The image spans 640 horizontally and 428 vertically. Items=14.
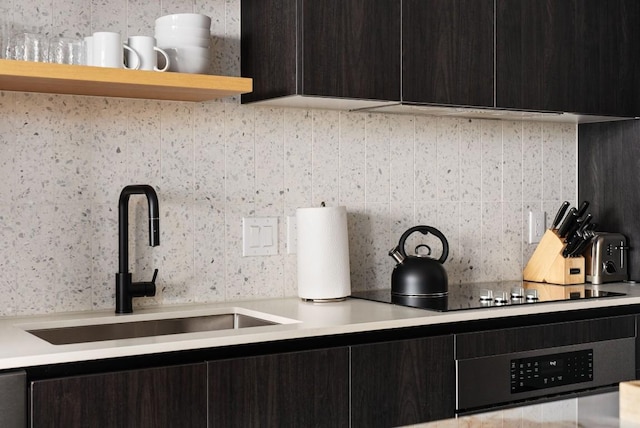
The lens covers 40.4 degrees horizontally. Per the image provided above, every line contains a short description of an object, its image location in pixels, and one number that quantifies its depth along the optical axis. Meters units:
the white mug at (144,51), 2.51
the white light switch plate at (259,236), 2.96
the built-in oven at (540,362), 2.70
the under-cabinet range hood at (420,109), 2.86
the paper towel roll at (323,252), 2.89
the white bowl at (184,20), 2.63
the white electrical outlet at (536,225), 3.68
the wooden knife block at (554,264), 3.44
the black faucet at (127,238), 2.57
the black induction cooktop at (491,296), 2.83
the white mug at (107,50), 2.43
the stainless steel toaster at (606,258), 3.51
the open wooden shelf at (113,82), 2.27
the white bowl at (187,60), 2.61
